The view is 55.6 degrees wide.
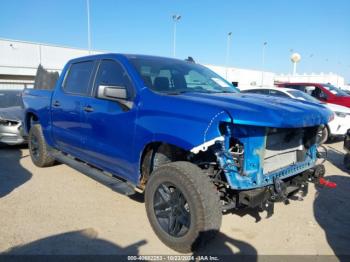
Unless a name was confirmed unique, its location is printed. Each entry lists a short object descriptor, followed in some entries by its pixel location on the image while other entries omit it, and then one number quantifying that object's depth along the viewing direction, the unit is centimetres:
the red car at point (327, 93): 1178
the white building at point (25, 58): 2922
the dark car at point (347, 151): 633
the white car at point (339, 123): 877
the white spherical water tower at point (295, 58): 5722
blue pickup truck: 301
